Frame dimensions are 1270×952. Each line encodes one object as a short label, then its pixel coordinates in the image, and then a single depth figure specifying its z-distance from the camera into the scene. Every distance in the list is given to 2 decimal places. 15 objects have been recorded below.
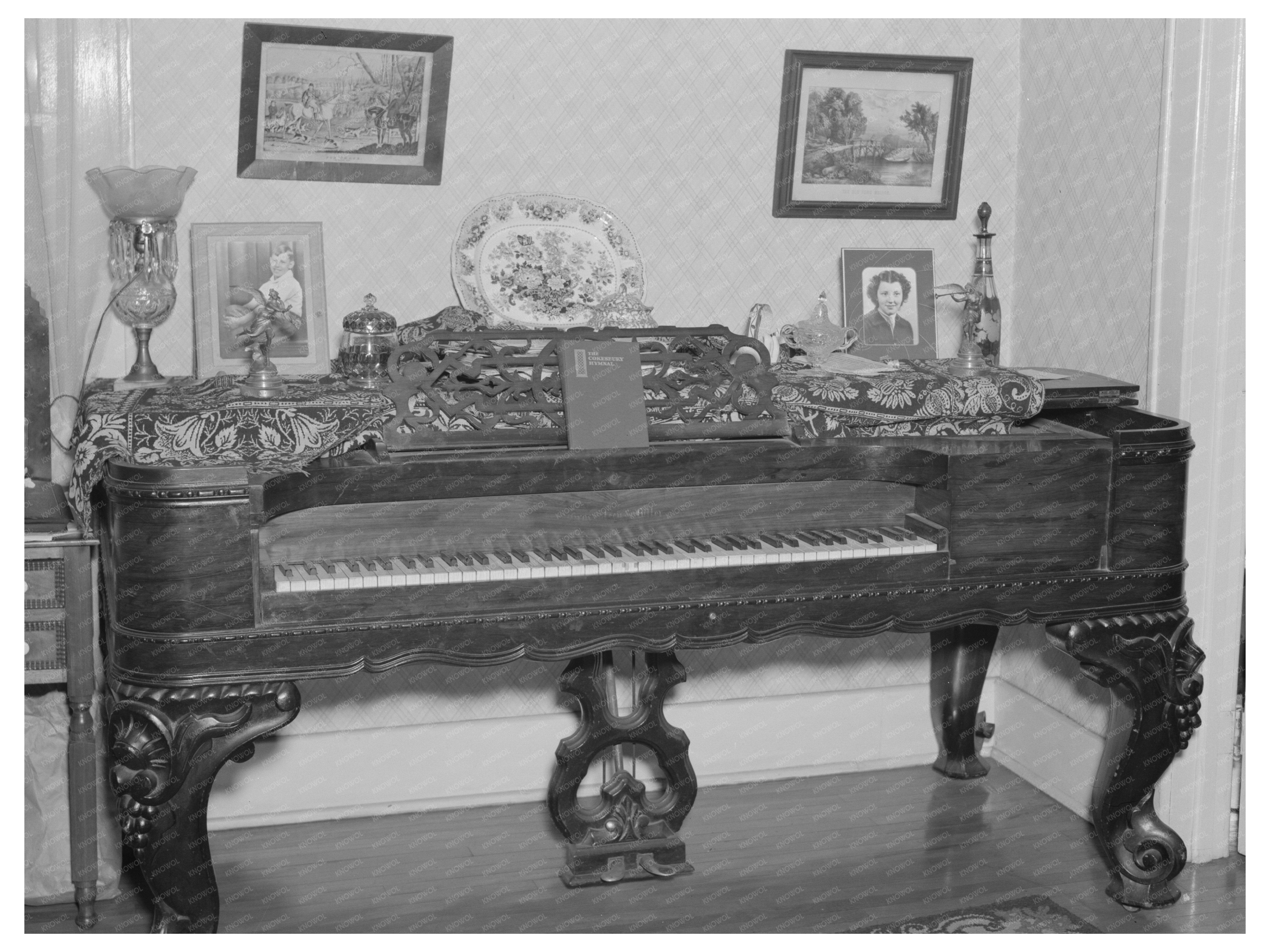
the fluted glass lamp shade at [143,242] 3.08
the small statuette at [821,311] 3.43
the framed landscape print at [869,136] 3.62
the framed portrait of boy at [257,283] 3.32
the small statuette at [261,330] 2.84
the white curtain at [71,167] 2.99
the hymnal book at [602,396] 2.77
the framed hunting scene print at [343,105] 3.28
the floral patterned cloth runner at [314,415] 2.63
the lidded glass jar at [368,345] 3.11
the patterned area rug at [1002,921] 3.03
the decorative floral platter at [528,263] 3.45
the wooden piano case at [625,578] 2.55
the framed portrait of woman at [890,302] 3.72
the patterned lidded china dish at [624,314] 3.32
